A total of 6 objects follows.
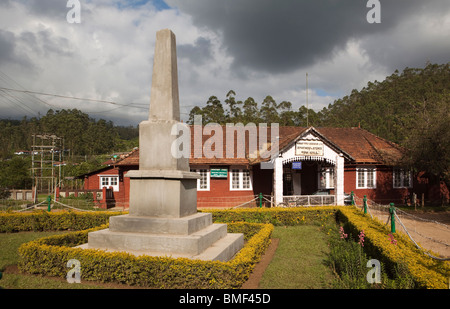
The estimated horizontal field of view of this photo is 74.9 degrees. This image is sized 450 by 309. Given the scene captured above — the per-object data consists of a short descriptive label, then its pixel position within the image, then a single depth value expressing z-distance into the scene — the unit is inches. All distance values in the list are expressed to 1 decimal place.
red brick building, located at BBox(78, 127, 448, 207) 706.2
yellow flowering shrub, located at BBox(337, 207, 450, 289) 189.6
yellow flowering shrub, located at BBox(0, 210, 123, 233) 490.3
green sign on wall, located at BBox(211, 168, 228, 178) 809.5
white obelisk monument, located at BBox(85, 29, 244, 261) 266.1
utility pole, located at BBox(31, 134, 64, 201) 1010.6
